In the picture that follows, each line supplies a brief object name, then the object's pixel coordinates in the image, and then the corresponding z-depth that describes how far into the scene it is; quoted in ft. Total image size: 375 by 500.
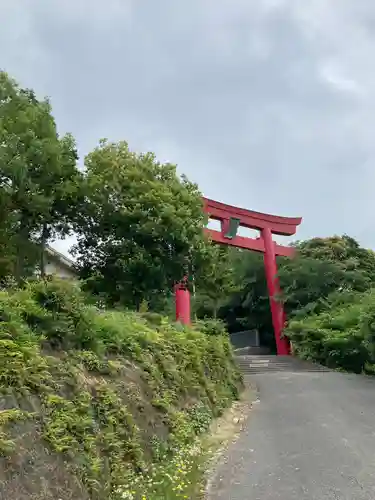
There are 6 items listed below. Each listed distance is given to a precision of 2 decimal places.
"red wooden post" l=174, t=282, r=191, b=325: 78.46
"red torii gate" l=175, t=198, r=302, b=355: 94.07
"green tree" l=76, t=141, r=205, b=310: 49.62
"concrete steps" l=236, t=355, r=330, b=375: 74.54
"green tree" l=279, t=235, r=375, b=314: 91.40
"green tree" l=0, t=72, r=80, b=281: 41.96
